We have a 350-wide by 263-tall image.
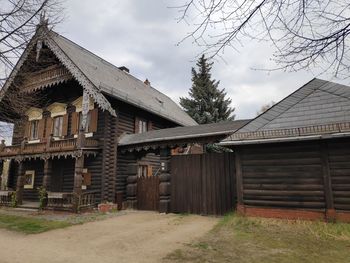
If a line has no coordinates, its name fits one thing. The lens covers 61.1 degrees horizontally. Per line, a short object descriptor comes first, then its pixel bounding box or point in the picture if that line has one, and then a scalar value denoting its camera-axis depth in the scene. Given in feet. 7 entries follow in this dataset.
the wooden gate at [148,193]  52.09
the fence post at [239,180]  38.91
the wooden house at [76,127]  52.85
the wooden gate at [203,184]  43.29
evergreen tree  106.92
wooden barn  33.86
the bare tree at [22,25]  25.23
